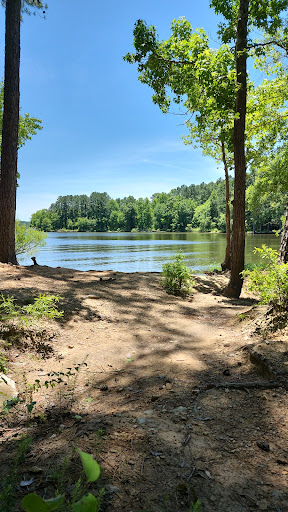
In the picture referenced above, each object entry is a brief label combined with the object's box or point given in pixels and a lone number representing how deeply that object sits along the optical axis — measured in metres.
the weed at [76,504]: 0.61
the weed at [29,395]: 2.31
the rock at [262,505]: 1.49
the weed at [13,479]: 1.37
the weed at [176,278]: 8.30
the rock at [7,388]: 2.57
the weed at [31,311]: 3.91
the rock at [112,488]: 1.57
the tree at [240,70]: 7.31
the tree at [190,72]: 6.51
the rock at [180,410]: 2.46
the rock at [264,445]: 1.94
